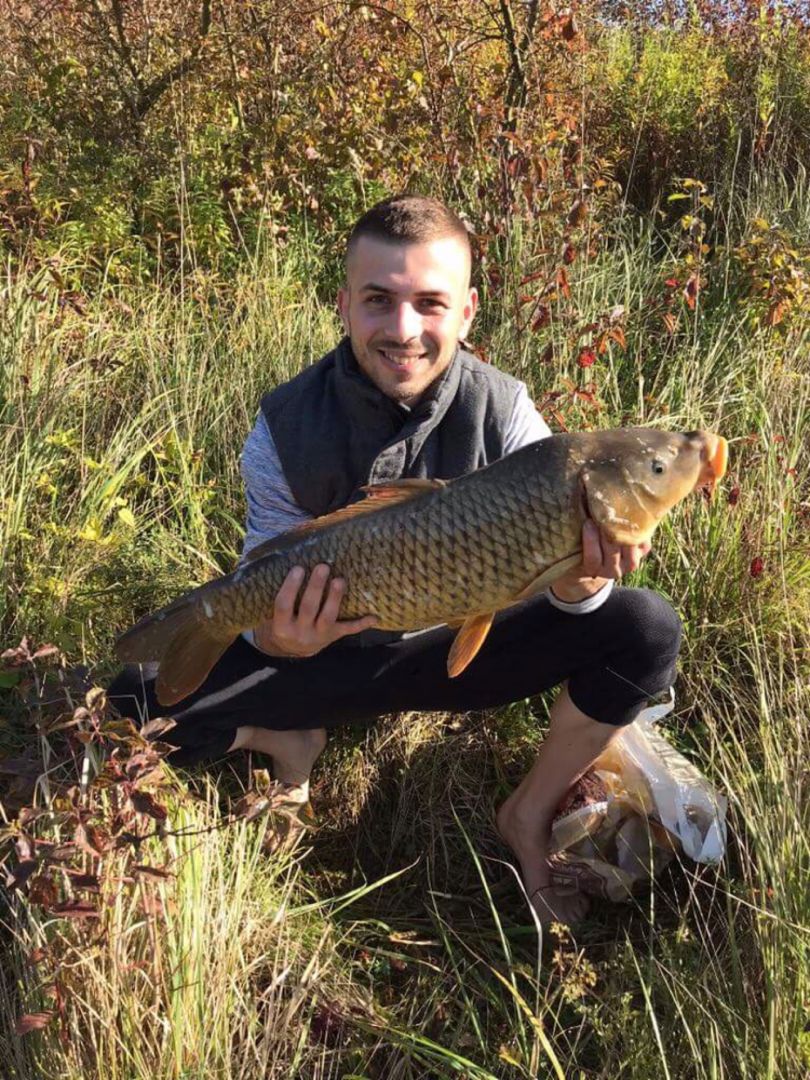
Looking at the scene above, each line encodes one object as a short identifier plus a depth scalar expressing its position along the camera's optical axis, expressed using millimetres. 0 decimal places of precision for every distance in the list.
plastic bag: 1792
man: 1745
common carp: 1322
